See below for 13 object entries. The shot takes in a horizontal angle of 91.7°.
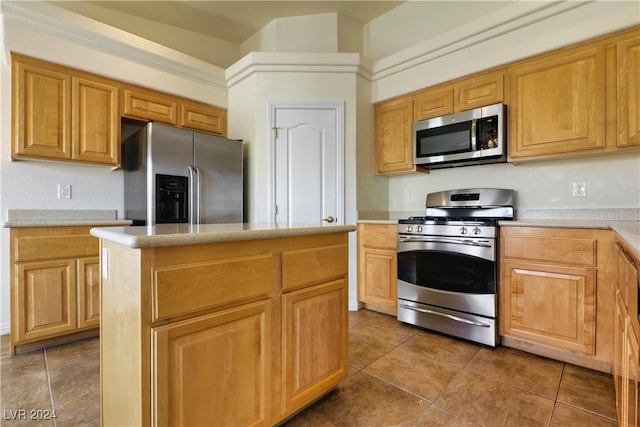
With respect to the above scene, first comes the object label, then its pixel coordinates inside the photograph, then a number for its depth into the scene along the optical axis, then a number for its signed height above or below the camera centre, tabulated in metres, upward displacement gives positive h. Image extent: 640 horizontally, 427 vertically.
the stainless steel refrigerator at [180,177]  2.62 +0.30
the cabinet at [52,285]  2.06 -0.52
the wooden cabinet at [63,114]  2.30 +0.77
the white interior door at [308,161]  3.11 +0.49
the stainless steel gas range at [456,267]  2.23 -0.45
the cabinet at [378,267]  2.84 -0.55
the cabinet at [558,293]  1.83 -0.54
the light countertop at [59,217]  2.14 -0.06
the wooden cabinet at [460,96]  2.56 +1.01
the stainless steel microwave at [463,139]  2.51 +0.61
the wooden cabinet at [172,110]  2.83 +0.99
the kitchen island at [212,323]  0.94 -0.41
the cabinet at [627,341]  0.85 -0.43
